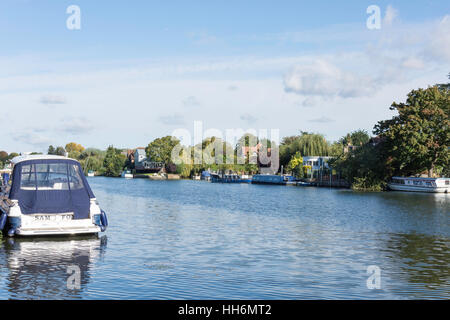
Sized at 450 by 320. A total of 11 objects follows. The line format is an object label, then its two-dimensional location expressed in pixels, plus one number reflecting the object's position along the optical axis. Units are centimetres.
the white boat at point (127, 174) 16712
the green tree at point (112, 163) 18125
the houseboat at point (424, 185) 8369
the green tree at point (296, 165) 12574
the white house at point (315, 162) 12038
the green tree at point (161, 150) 17050
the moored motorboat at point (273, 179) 11978
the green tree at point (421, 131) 8231
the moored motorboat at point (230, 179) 13325
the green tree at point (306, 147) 12869
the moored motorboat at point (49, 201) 1962
